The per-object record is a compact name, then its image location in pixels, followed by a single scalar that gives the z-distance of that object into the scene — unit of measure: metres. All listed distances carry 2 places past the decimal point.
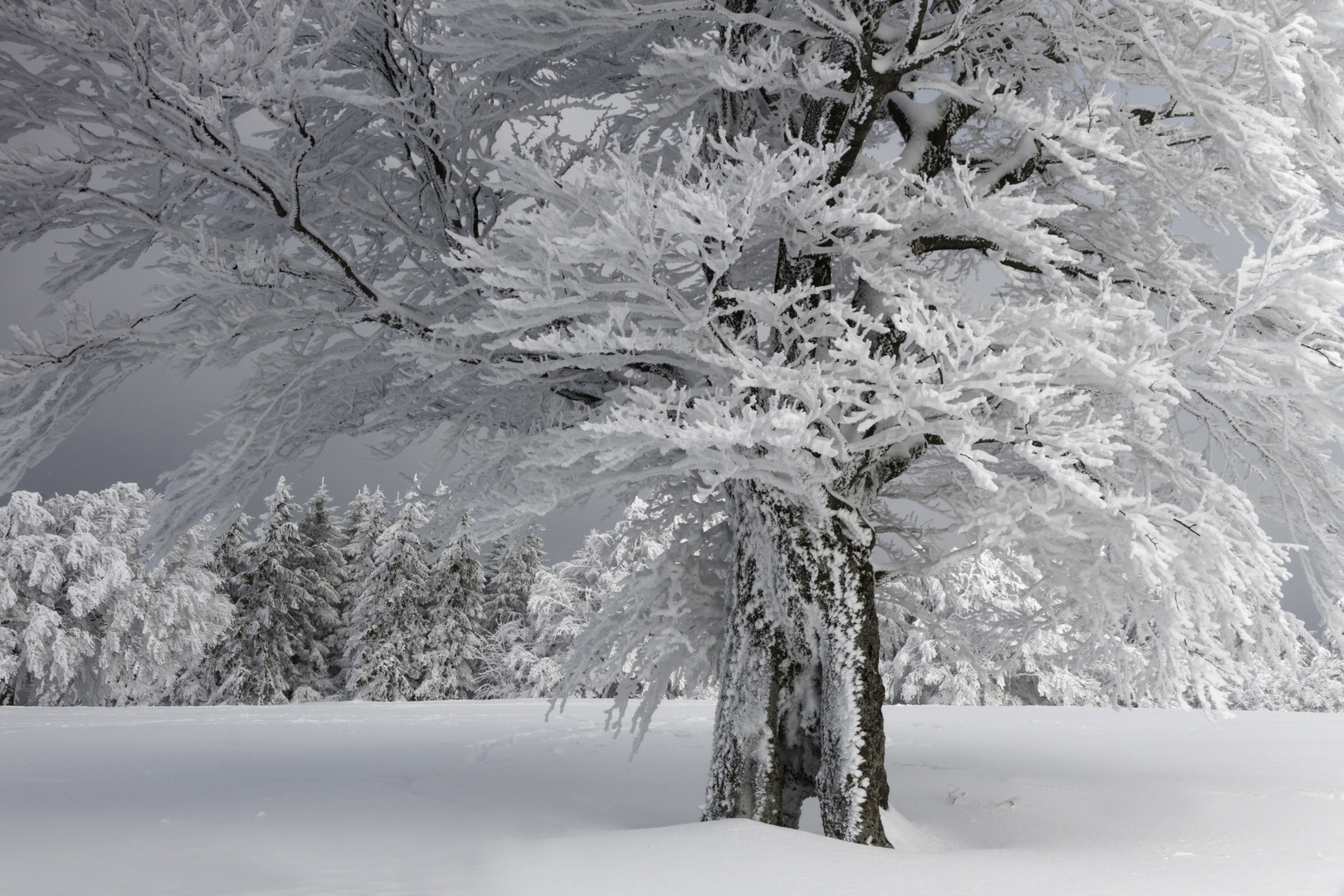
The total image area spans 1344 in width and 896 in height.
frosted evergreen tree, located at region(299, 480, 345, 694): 30.80
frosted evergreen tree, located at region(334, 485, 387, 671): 30.08
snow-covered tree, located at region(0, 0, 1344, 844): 4.28
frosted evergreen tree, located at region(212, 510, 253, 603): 28.19
